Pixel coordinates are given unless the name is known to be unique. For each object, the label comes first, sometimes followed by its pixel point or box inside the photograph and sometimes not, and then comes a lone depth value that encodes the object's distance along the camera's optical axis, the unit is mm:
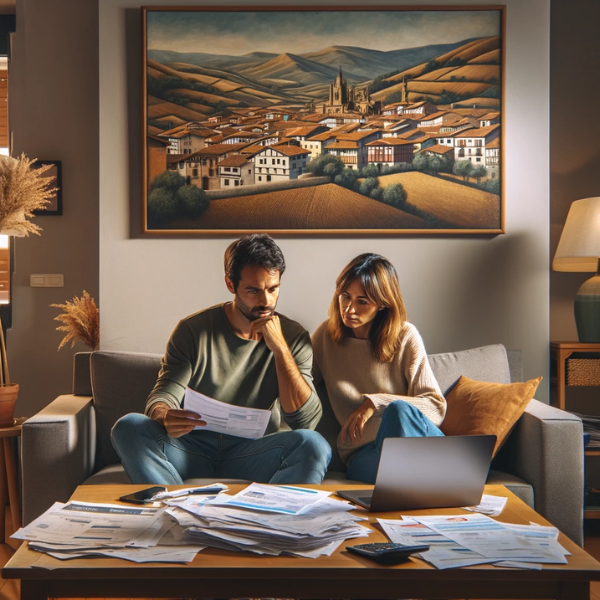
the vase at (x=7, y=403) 2680
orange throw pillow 2246
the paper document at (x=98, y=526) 1221
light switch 3262
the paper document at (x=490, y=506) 1449
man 1998
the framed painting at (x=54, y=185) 3223
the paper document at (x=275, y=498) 1373
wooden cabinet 2709
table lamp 2689
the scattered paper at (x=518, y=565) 1130
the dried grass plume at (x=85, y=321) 2848
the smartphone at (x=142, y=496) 1485
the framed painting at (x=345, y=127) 2793
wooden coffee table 1118
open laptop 1370
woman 2186
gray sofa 2117
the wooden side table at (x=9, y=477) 2633
